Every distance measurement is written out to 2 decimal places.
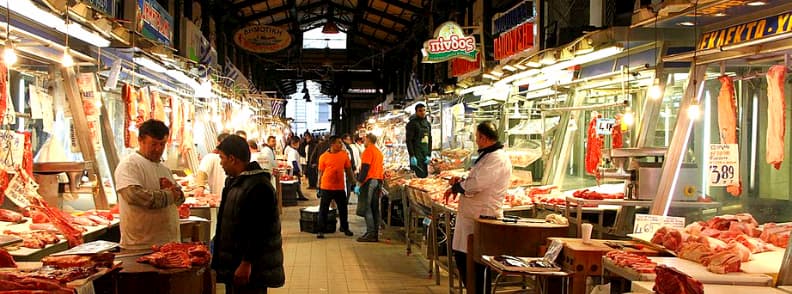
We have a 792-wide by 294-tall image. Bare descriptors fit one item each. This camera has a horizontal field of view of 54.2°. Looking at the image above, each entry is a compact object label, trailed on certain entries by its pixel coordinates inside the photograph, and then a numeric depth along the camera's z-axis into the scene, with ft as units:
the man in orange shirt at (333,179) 47.24
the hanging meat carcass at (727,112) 22.16
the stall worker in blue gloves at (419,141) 48.52
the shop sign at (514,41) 35.55
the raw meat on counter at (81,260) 14.80
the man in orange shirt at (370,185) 46.11
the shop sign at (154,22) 35.87
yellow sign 19.01
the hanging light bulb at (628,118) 26.96
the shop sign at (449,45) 42.01
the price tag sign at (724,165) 20.92
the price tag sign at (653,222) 21.33
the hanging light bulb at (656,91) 25.88
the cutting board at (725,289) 14.25
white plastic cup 20.18
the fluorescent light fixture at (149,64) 28.93
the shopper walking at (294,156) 80.07
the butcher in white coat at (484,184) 25.14
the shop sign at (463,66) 46.99
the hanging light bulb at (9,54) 17.93
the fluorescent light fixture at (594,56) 25.76
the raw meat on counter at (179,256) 16.37
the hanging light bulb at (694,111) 21.30
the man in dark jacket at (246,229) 17.80
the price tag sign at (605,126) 30.99
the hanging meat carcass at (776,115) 19.94
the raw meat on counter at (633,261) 15.99
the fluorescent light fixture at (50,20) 17.29
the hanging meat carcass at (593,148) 31.73
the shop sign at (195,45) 49.91
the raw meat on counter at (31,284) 12.25
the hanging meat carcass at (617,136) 29.07
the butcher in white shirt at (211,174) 34.40
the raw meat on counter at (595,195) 27.20
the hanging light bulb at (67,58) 20.72
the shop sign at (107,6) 30.41
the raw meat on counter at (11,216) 21.03
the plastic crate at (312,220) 48.78
